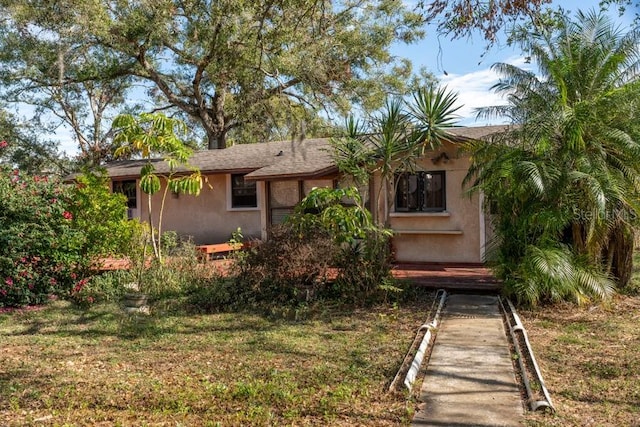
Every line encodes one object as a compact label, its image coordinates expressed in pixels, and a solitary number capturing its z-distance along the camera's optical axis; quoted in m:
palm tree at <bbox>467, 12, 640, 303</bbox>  8.56
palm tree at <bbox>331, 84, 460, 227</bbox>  9.59
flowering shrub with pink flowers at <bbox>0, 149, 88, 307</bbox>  9.75
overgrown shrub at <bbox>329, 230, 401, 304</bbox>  9.31
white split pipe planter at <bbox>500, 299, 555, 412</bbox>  4.70
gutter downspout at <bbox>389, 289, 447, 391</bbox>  5.38
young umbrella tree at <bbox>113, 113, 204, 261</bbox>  9.62
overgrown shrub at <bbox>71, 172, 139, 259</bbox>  10.66
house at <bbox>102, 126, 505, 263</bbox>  13.00
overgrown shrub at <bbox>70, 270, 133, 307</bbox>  10.27
